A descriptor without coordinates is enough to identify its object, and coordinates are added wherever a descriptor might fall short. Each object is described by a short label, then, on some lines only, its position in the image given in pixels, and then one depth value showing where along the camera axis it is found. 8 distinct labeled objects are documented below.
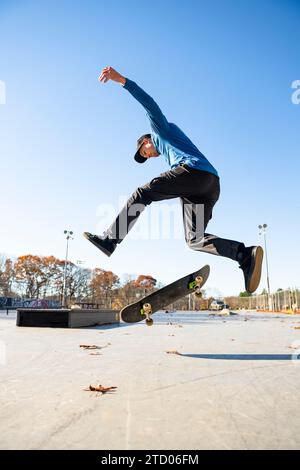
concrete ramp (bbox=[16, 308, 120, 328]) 7.29
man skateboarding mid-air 3.12
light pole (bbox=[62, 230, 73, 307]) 42.62
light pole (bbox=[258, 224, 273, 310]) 39.02
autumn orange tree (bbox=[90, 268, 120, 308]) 64.94
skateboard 3.55
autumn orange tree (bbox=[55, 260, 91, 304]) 63.41
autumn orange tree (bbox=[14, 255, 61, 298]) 59.94
